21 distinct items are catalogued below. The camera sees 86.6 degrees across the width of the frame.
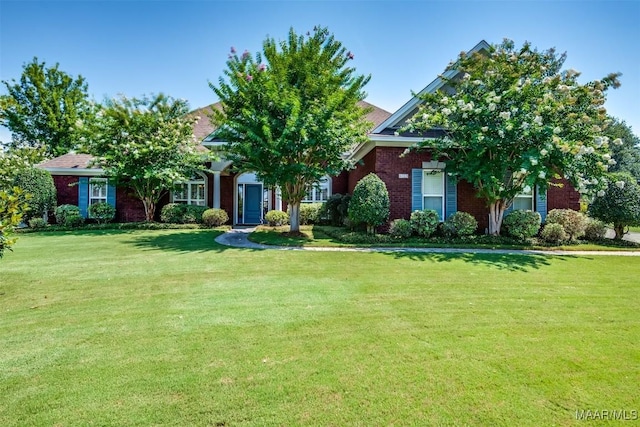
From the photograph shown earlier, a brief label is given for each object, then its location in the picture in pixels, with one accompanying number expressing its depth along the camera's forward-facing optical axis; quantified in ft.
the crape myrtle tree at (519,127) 32.17
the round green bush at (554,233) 36.78
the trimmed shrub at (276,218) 51.98
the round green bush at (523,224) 37.32
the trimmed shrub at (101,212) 55.42
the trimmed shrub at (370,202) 36.65
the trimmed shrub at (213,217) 51.62
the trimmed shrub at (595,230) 39.70
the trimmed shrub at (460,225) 37.91
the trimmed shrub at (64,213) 53.83
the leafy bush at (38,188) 52.65
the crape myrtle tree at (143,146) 49.52
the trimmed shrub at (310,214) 54.85
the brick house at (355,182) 41.16
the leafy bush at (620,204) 37.91
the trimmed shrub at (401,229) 37.65
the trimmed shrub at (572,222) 38.27
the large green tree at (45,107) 91.71
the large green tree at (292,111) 36.01
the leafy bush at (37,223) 51.03
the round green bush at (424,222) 37.68
